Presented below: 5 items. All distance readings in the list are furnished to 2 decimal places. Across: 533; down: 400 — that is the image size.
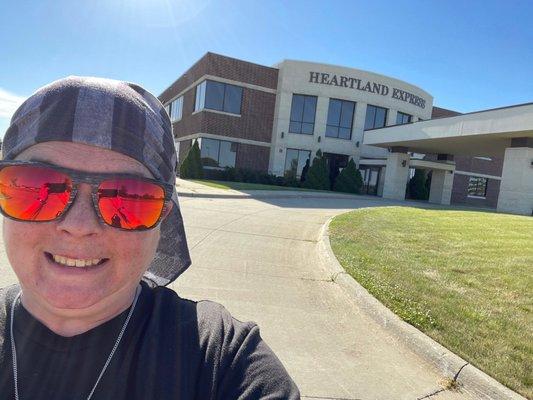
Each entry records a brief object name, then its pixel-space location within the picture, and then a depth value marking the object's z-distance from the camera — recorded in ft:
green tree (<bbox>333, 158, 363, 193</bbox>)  91.86
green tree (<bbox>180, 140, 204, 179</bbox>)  83.15
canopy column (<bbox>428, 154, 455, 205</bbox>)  92.89
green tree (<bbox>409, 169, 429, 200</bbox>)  99.40
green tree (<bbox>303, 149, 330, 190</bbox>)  90.12
